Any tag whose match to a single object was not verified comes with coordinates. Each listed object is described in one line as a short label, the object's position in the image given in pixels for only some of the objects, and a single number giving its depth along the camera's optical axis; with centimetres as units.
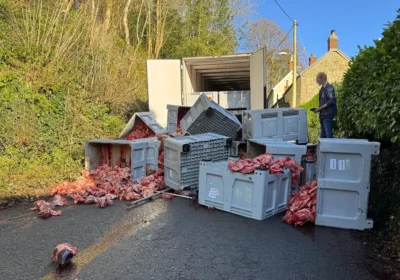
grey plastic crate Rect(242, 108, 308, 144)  641
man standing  684
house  3409
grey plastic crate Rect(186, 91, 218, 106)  1059
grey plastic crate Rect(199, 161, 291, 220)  432
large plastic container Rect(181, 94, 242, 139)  685
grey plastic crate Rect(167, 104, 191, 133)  855
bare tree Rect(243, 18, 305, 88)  2912
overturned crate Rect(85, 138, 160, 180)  629
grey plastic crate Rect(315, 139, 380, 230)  390
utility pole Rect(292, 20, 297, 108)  1894
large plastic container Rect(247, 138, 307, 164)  504
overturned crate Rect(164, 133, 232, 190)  553
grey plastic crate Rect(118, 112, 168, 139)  780
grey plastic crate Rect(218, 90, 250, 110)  1038
